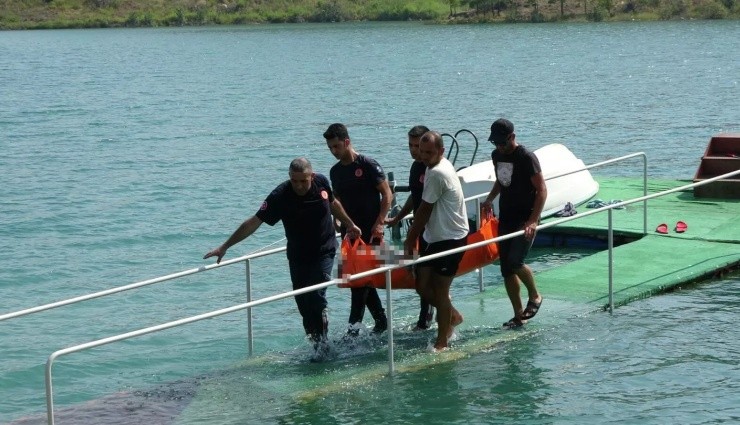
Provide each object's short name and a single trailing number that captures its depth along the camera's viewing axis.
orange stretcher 17.39
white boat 28.85
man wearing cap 18.24
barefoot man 17.00
